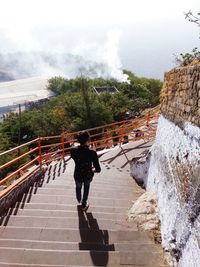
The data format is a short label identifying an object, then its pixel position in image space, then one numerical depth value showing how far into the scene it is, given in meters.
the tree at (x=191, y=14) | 5.93
